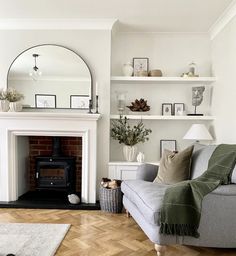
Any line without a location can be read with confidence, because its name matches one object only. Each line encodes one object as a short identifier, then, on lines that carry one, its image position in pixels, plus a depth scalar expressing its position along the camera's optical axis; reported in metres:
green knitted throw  1.98
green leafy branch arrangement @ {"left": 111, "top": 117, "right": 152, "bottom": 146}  3.68
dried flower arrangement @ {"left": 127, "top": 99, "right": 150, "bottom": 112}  3.76
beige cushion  2.80
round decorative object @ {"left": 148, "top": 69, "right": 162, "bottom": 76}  3.75
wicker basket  3.25
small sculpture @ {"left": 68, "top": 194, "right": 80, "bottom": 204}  3.41
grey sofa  2.03
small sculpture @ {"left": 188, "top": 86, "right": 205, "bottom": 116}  3.70
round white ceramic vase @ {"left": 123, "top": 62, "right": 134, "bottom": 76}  3.77
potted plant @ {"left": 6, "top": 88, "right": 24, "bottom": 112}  3.46
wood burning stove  3.71
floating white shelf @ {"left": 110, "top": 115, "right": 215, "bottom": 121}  3.70
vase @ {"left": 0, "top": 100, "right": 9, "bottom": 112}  3.43
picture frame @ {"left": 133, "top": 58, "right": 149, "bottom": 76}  3.92
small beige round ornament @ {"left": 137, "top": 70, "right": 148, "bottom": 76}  3.78
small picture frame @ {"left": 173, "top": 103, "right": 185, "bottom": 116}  3.89
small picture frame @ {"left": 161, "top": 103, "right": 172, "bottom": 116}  3.91
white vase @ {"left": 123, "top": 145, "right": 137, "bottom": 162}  3.67
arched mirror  3.60
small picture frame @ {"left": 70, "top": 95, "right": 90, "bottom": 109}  3.63
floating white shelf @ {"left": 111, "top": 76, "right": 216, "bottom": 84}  3.69
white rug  2.18
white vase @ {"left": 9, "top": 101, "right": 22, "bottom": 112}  3.46
